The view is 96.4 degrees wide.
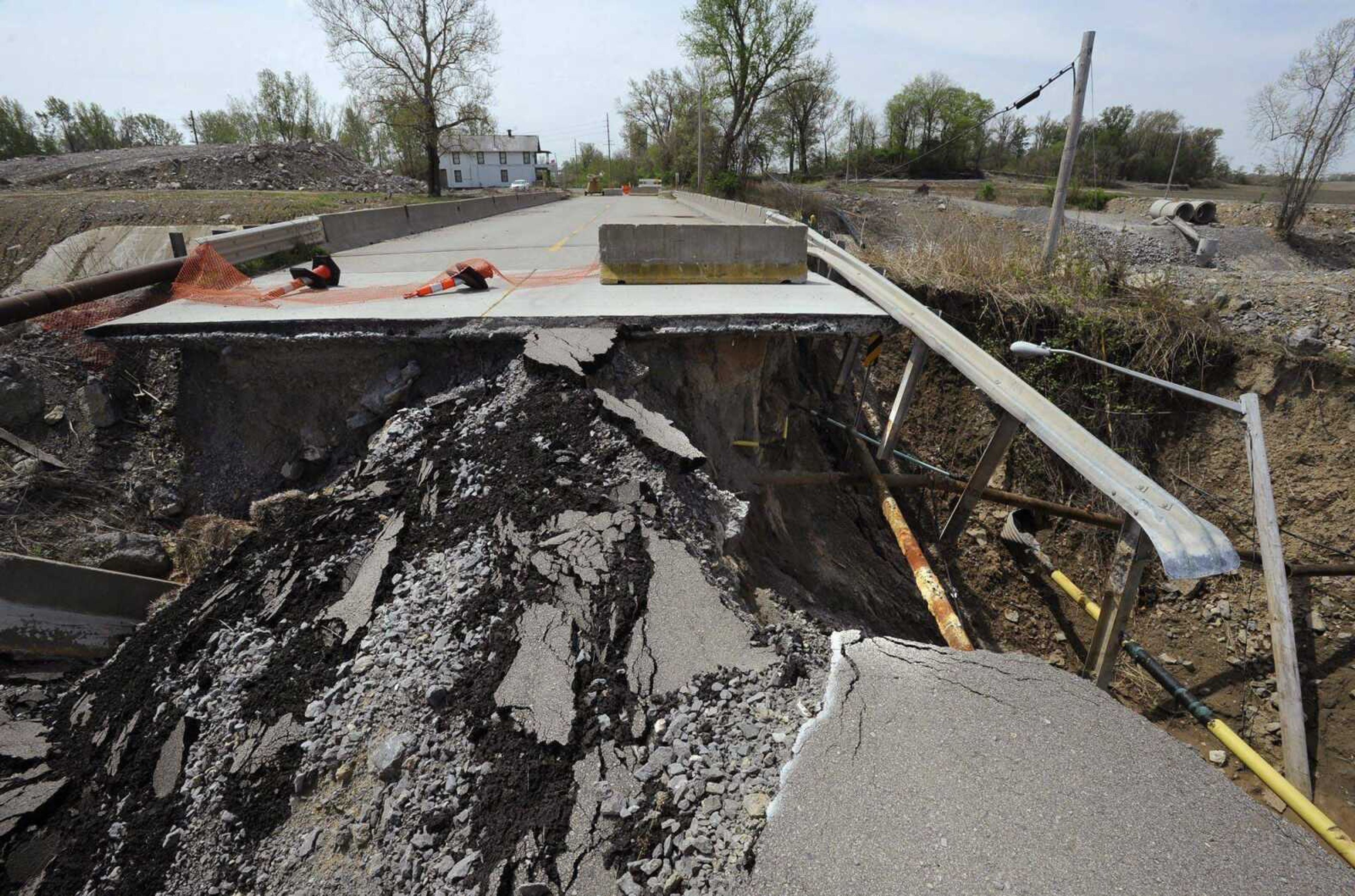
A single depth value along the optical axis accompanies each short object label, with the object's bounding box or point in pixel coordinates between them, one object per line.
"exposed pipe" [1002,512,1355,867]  2.91
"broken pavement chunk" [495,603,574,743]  2.39
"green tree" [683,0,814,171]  32.28
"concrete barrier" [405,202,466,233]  13.24
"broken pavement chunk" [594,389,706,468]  3.85
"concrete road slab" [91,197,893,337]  5.14
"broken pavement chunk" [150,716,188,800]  2.58
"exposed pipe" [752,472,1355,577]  5.98
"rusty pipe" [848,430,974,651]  3.81
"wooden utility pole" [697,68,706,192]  33.29
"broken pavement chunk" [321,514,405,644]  3.03
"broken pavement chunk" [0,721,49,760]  2.89
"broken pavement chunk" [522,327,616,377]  4.63
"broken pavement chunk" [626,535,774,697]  2.57
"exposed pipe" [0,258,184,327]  4.86
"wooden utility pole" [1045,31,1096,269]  7.77
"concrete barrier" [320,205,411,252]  9.75
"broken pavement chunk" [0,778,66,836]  2.57
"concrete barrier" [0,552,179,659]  3.68
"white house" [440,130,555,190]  70.38
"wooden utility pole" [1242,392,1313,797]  4.07
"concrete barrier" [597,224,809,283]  6.79
